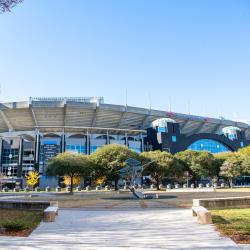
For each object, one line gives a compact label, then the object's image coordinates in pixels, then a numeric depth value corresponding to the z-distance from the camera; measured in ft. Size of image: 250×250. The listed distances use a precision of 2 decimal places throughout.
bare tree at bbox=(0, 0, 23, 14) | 40.65
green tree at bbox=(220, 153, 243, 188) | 248.11
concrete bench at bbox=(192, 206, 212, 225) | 41.78
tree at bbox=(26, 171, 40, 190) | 290.27
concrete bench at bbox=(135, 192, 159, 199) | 114.60
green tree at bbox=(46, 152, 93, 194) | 184.34
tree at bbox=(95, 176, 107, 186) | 203.82
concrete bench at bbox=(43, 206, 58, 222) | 46.98
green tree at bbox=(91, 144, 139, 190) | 189.78
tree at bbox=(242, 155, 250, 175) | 239.67
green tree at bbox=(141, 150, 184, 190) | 222.69
